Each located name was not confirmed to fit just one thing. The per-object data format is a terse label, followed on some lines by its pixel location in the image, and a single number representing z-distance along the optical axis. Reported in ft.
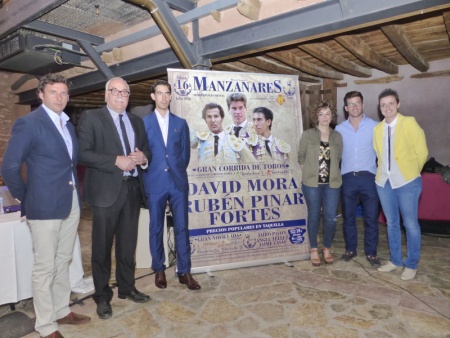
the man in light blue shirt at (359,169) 11.64
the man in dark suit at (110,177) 8.36
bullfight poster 11.52
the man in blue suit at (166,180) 9.97
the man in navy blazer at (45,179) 7.01
